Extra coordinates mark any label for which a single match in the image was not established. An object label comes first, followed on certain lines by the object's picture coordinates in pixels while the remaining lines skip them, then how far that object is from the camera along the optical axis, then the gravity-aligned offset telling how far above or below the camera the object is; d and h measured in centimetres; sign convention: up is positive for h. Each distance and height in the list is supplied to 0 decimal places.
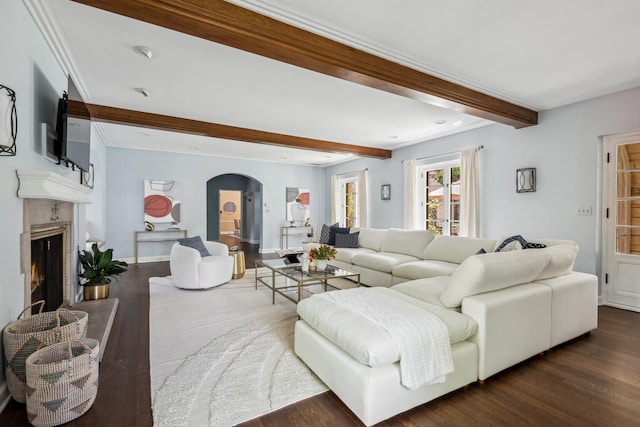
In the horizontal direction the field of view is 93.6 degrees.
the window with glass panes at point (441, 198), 554 +30
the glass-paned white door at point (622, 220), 354 -8
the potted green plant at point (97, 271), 357 -72
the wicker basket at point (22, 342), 175 -78
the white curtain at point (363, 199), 760 +34
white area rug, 180 -116
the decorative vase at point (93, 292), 356 -94
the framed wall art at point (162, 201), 704 +28
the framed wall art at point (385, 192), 691 +50
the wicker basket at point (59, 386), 159 -96
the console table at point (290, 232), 897 -58
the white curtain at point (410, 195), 616 +36
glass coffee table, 354 -76
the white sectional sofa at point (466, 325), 166 -77
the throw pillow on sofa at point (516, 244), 317 -34
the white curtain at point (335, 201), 884 +35
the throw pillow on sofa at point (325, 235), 623 -46
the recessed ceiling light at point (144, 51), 263 +144
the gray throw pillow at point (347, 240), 588 -54
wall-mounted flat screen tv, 259 +77
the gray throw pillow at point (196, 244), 470 -49
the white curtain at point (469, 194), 500 +32
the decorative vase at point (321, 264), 387 -66
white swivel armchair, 436 -83
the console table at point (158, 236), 683 -55
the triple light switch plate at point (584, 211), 379 +3
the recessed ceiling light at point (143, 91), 354 +146
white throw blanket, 167 -73
